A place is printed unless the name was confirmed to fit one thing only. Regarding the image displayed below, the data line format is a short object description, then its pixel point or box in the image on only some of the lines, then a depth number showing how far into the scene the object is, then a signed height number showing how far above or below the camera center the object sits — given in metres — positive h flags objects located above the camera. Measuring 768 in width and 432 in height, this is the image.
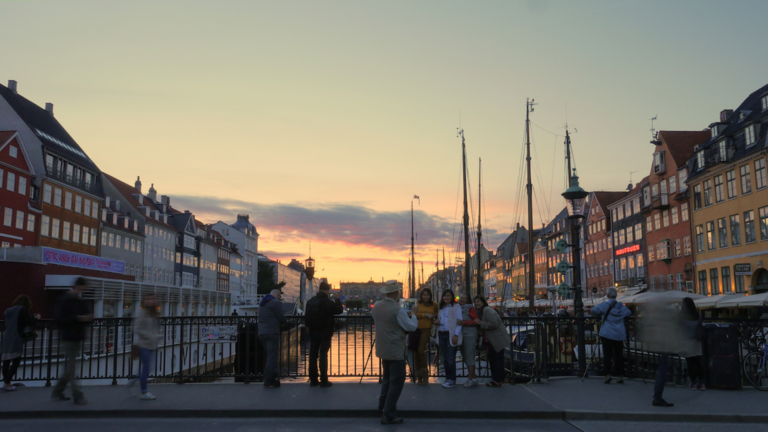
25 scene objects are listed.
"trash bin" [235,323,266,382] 12.23 -1.01
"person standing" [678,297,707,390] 9.88 -0.76
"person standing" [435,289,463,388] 11.77 -0.62
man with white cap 8.63 -0.68
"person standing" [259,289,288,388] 11.54 -0.66
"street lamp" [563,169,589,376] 12.49 +1.20
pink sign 32.62 +2.08
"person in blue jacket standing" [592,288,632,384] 11.95 -0.71
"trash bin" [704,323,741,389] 11.31 -1.11
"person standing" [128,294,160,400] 10.42 -0.58
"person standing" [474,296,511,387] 11.77 -0.78
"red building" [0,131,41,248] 44.97 +7.48
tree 139.68 +4.08
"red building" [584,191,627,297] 71.50 +6.20
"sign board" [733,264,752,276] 40.19 +1.73
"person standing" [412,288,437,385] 11.85 -0.60
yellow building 40.16 +6.60
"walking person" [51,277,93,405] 10.02 -0.51
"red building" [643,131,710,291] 52.03 +7.41
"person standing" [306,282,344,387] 11.48 -0.55
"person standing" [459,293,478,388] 11.73 -0.82
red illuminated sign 62.19 +4.76
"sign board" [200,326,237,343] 12.87 -0.78
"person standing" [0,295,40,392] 11.51 -0.70
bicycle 11.38 -1.31
